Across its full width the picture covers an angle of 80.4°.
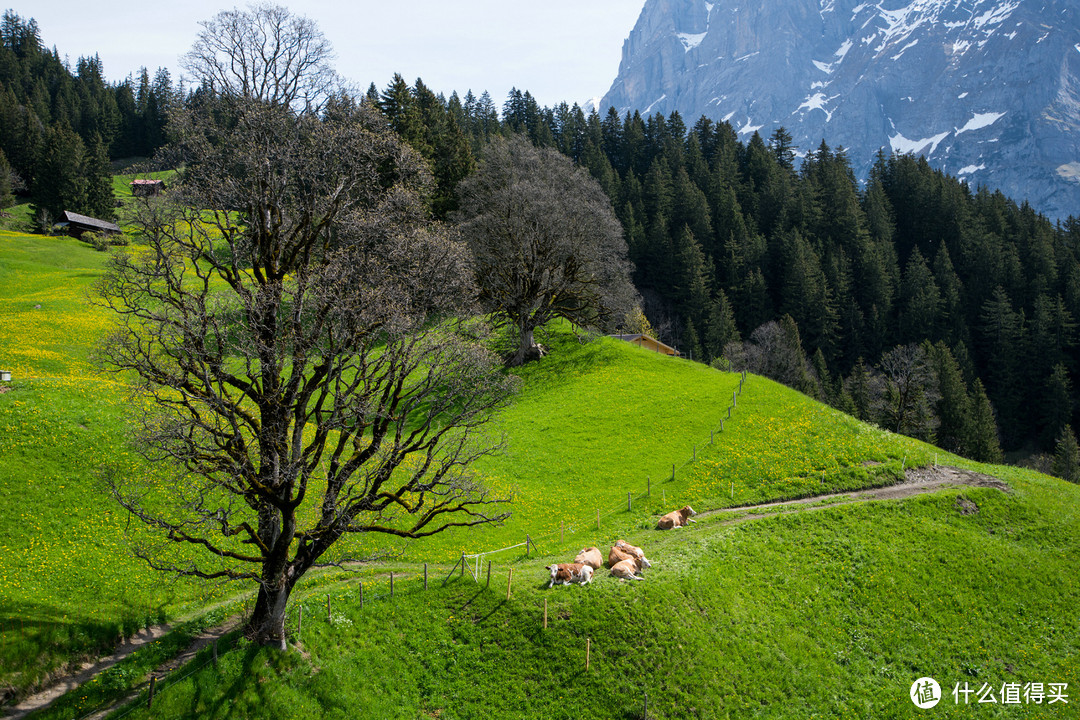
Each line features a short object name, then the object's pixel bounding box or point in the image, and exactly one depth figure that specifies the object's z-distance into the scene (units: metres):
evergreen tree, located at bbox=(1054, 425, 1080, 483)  83.88
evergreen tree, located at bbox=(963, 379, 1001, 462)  84.69
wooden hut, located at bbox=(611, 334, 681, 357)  75.94
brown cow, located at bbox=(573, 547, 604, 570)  25.36
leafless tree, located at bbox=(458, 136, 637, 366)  52.97
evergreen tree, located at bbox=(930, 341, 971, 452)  86.44
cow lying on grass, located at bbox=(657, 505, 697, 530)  30.42
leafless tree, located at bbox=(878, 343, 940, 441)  77.88
